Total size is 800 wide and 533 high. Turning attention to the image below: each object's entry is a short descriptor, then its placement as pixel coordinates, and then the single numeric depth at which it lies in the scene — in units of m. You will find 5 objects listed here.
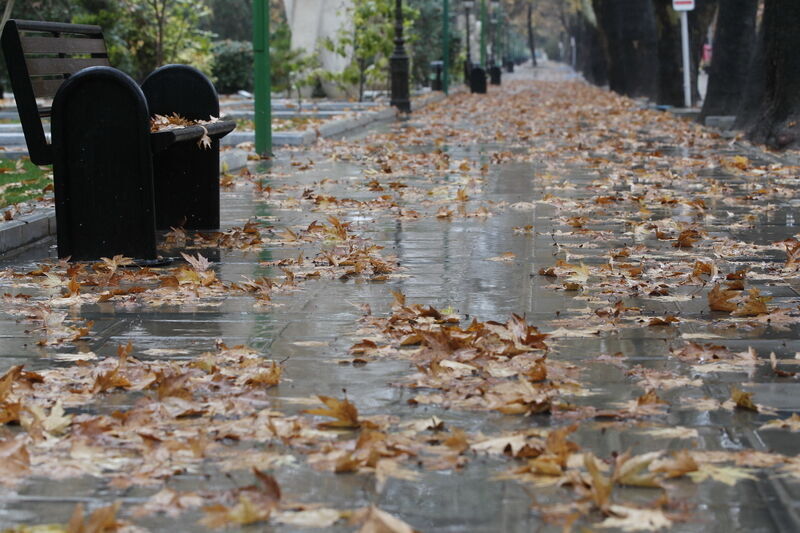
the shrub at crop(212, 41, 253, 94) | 79.12
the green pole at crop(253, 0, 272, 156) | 30.42
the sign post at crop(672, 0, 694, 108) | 52.12
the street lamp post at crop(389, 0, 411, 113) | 55.56
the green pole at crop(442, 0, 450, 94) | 81.38
